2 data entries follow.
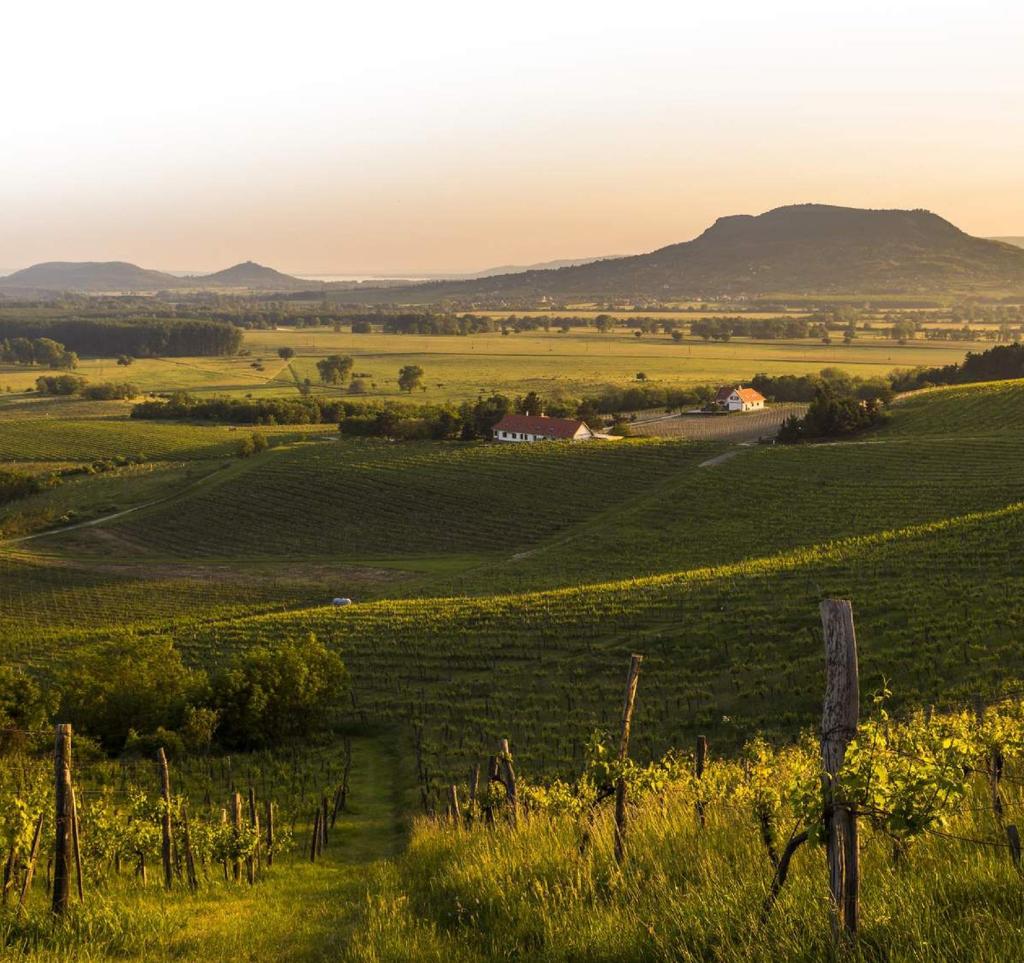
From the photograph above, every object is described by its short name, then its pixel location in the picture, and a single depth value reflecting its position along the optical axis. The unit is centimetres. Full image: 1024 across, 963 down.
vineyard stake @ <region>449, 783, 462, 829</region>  1649
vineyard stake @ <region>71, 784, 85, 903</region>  1205
